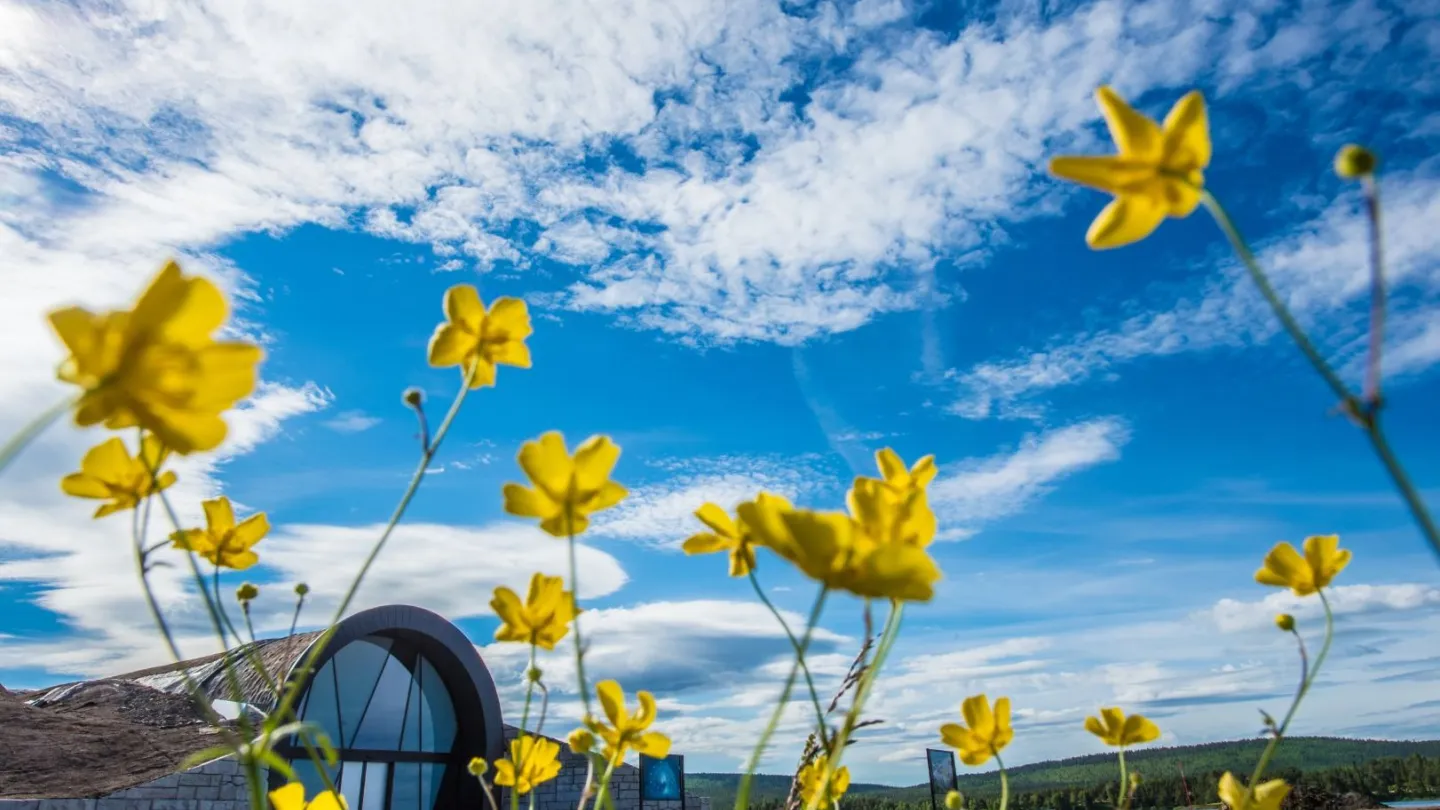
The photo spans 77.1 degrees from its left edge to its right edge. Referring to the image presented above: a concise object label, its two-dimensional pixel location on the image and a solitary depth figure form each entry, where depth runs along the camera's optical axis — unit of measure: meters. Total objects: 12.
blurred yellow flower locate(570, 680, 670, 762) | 0.26
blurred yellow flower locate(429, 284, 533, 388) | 0.24
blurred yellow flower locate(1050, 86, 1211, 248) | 0.15
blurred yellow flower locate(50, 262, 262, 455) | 0.12
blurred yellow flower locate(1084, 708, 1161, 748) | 0.29
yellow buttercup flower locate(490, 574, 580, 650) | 0.24
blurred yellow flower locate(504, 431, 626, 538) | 0.20
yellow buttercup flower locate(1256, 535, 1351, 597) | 0.25
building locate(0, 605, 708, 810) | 5.35
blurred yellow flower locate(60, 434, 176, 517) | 0.20
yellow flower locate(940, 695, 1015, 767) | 0.27
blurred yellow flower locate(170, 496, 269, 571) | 0.25
